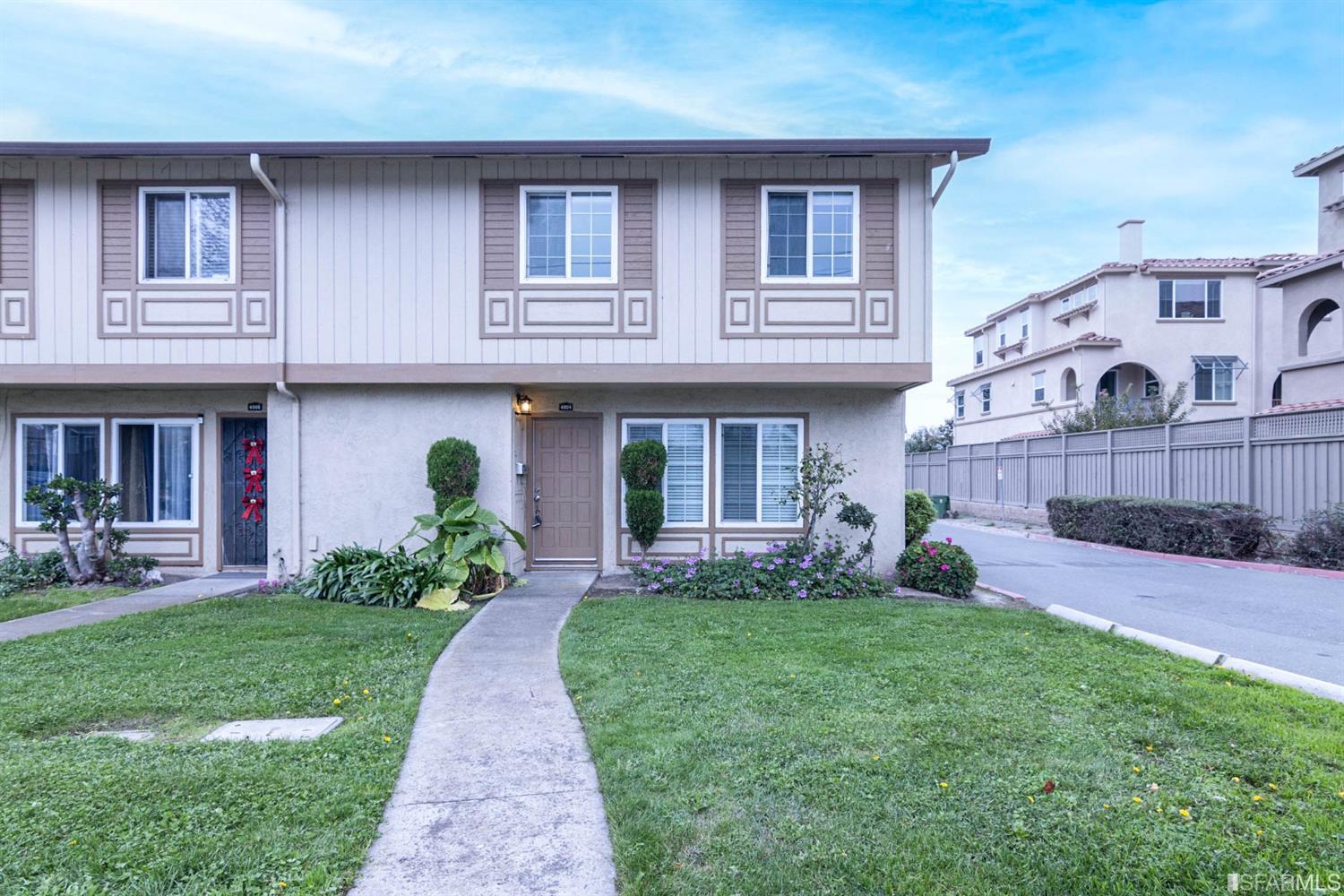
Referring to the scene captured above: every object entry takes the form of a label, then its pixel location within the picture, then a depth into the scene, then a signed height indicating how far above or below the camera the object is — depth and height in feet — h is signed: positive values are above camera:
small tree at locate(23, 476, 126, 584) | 29.22 -2.61
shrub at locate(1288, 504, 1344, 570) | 35.58 -4.40
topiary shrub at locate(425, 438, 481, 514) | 30.12 -0.73
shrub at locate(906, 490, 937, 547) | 34.27 -3.01
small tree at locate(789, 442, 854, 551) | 31.35 -1.48
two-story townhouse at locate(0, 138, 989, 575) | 31.04 +7.25
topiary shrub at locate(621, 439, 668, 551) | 31.63 -1.50
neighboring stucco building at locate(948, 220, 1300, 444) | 82.02 +14.13
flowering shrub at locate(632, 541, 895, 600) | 29.09 -5.15
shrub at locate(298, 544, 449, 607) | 27.48 -4.87
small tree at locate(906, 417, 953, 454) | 142.72 +3.03
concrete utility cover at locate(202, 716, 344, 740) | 13.69 -5.43
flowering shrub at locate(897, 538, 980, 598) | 30.12 -4.93
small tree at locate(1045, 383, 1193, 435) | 68.54 +3.98
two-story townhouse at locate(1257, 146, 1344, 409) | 53.16 +11.78
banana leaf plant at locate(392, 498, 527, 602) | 28.09 -3.75
